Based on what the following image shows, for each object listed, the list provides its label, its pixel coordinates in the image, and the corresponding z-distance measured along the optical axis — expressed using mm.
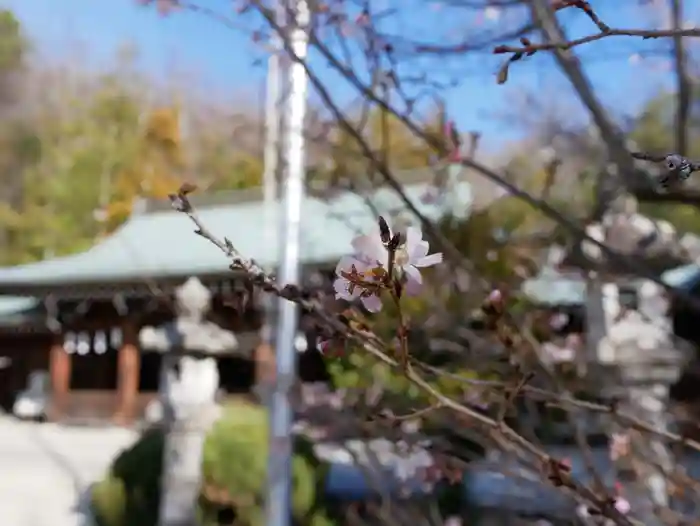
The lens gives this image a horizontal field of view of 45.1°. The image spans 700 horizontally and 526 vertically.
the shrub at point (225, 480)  3914
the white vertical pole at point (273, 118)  2023
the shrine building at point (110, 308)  8180
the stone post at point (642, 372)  2090
